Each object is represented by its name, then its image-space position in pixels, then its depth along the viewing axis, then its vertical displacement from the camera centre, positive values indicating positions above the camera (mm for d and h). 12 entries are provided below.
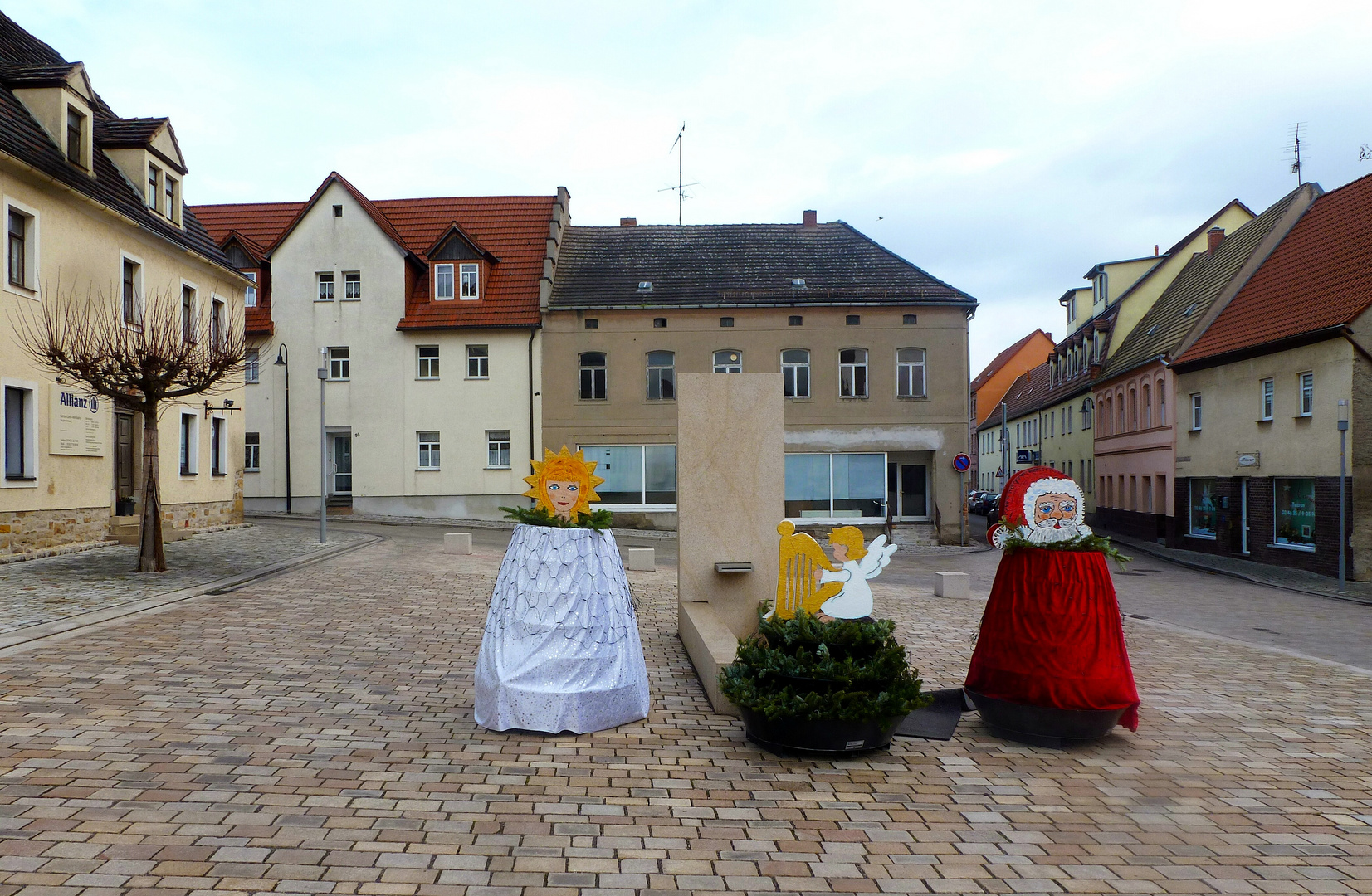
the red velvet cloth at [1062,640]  6441 -1248
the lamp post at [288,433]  32375 +734
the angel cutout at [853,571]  7496 -929
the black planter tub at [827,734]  6074 -1768
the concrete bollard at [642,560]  19016 -2080
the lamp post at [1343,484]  19328 -696
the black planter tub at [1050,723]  6473 -1824
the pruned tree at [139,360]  14523 +1467
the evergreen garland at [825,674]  6008 -1392
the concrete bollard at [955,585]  15992 -2173
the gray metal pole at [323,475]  21297 -483
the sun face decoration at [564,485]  6992 -227
